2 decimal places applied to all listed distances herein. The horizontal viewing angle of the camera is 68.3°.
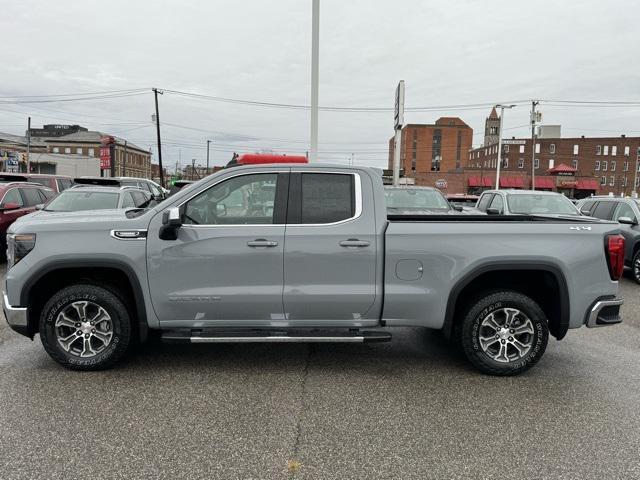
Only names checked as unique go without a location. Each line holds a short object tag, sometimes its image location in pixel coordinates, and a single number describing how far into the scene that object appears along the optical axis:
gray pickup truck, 4.15
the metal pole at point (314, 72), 11.63
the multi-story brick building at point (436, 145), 125.12
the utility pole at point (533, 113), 42.91
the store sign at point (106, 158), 53.38
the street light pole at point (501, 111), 37.53
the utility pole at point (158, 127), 42.53
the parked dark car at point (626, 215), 9.39
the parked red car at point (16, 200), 10.09
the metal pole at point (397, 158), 10.96
